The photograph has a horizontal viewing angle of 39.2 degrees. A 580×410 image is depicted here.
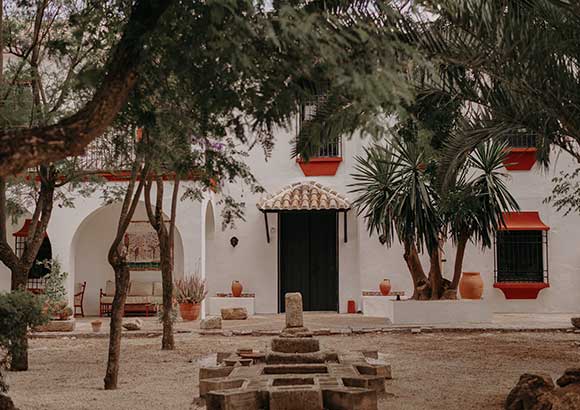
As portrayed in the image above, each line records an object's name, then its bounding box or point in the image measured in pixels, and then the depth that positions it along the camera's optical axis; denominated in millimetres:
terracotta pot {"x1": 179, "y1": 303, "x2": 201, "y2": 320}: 17484
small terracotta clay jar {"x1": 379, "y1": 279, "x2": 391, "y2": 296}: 19266
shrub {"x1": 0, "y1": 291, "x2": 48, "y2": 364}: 6770
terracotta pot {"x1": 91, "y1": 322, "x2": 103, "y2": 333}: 15367
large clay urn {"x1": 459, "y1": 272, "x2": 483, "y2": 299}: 18844
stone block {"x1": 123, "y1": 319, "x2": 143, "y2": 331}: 15461
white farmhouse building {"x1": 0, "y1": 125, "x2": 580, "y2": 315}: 19609
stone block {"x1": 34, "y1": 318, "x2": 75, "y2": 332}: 15453
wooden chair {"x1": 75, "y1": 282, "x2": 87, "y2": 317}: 19766
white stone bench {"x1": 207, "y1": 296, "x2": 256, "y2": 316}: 19312
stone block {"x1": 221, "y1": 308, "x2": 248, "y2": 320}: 18208
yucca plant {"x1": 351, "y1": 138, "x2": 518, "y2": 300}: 15727
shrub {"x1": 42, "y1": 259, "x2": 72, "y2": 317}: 15655
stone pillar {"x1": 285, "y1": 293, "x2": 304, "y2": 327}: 9930
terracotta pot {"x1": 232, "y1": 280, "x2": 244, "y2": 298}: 19672
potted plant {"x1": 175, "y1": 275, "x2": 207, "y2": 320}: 17422
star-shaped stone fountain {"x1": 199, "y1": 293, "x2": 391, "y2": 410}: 7062
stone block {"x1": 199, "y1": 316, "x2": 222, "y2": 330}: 15320
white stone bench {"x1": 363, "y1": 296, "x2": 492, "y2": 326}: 16469
